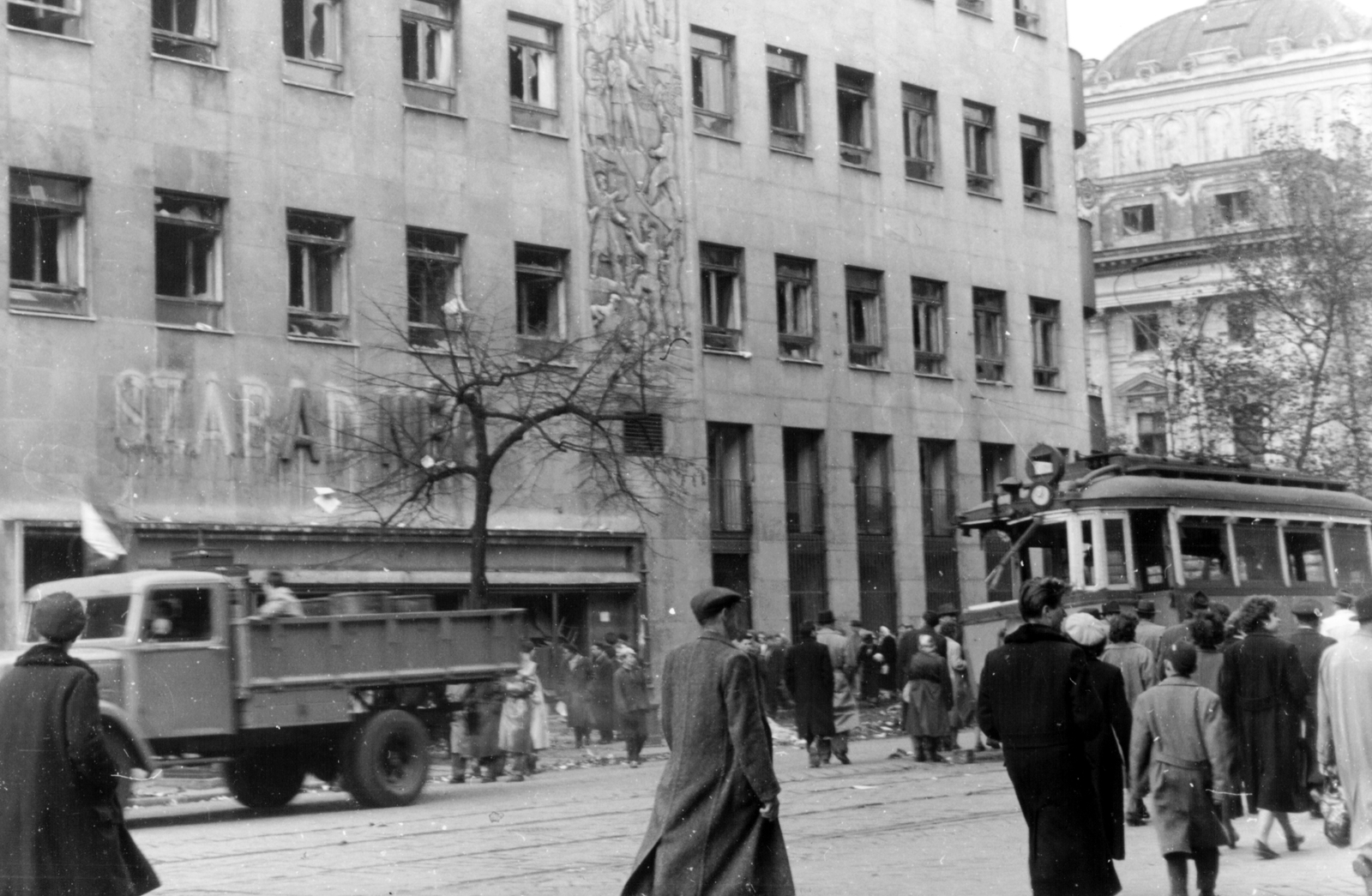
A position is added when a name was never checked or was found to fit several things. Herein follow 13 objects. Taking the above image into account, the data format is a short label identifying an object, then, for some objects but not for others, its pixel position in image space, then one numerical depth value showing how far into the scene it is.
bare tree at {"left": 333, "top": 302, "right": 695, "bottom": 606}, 27.55
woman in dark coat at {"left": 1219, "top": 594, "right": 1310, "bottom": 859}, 13.54
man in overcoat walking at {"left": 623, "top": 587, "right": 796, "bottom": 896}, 8.45
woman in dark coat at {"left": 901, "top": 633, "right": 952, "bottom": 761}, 23.34
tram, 25.09
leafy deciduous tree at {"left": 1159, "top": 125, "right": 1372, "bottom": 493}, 44.91
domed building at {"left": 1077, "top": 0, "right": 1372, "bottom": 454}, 59.16
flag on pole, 24.20
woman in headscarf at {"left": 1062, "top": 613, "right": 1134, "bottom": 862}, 9.29
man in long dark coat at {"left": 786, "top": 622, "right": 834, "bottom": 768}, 23.42
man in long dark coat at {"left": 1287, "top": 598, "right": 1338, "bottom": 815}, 13.71
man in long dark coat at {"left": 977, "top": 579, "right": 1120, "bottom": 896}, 9.07
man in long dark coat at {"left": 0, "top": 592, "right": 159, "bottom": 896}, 7.48
